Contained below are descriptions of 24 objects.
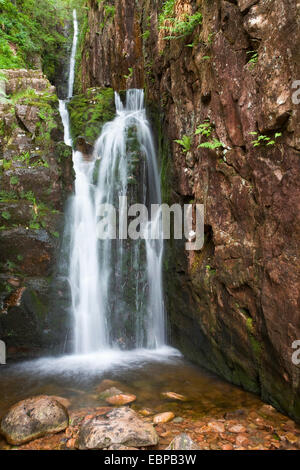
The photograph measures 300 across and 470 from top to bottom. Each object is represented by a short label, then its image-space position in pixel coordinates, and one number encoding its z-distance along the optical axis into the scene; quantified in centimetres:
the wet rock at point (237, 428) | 380
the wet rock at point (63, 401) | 460
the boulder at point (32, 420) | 372
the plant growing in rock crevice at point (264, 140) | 416
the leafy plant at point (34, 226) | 726
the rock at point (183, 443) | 342
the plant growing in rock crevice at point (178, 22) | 619
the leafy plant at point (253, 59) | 455
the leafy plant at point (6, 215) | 710
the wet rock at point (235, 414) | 419
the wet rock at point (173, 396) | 480
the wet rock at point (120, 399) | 466
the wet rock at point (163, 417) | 408
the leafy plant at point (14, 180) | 741
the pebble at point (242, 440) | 356
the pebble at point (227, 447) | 351
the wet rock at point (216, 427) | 383
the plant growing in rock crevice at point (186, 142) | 648
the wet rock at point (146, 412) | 430
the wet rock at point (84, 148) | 931
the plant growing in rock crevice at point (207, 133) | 532
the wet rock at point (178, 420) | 406
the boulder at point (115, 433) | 349
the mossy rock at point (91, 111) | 983
